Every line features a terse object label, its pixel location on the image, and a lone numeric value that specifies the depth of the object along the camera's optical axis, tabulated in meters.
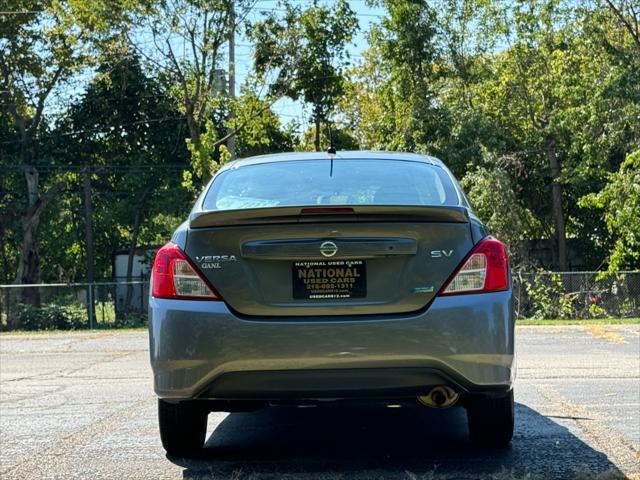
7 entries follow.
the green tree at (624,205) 24.34
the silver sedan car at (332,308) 4.42
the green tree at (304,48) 32.62
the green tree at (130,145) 38.75
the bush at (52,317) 24.44
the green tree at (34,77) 35.41
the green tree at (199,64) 30.83
